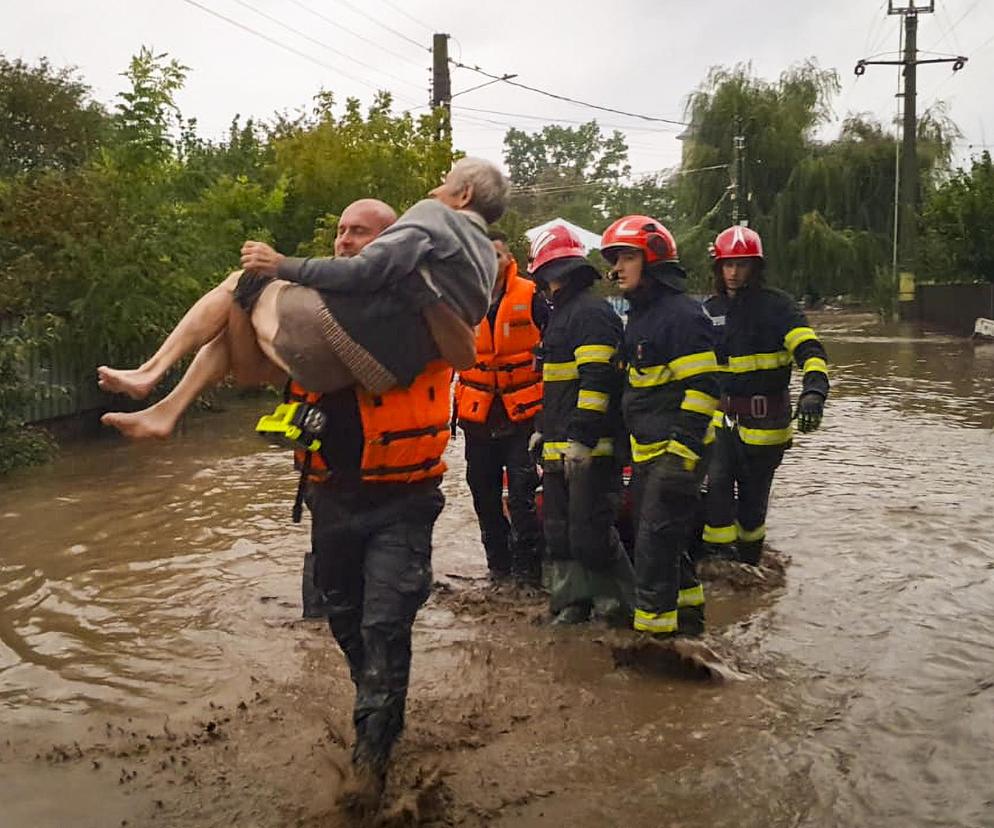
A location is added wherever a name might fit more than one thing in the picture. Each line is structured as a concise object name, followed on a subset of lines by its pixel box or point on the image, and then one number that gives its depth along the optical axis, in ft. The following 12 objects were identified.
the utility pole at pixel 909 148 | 108.68
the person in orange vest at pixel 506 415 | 20.48
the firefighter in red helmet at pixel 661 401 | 16.39
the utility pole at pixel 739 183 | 110.55
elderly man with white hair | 10.94
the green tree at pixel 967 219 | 89.45
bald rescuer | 12.76
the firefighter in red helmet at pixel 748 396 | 20.99
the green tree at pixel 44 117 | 73.77
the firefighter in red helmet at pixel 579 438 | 17.66
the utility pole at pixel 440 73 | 73.92
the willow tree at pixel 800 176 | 117.08
